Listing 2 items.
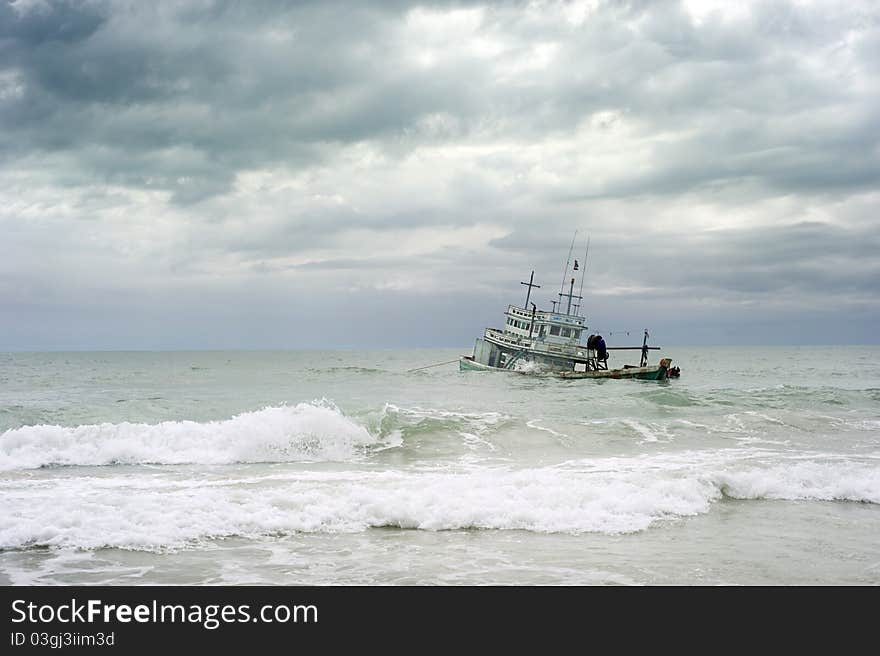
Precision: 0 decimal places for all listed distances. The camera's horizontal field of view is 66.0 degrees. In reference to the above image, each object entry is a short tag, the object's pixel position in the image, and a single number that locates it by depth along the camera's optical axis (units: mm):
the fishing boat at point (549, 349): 51688
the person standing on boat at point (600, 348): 51938
